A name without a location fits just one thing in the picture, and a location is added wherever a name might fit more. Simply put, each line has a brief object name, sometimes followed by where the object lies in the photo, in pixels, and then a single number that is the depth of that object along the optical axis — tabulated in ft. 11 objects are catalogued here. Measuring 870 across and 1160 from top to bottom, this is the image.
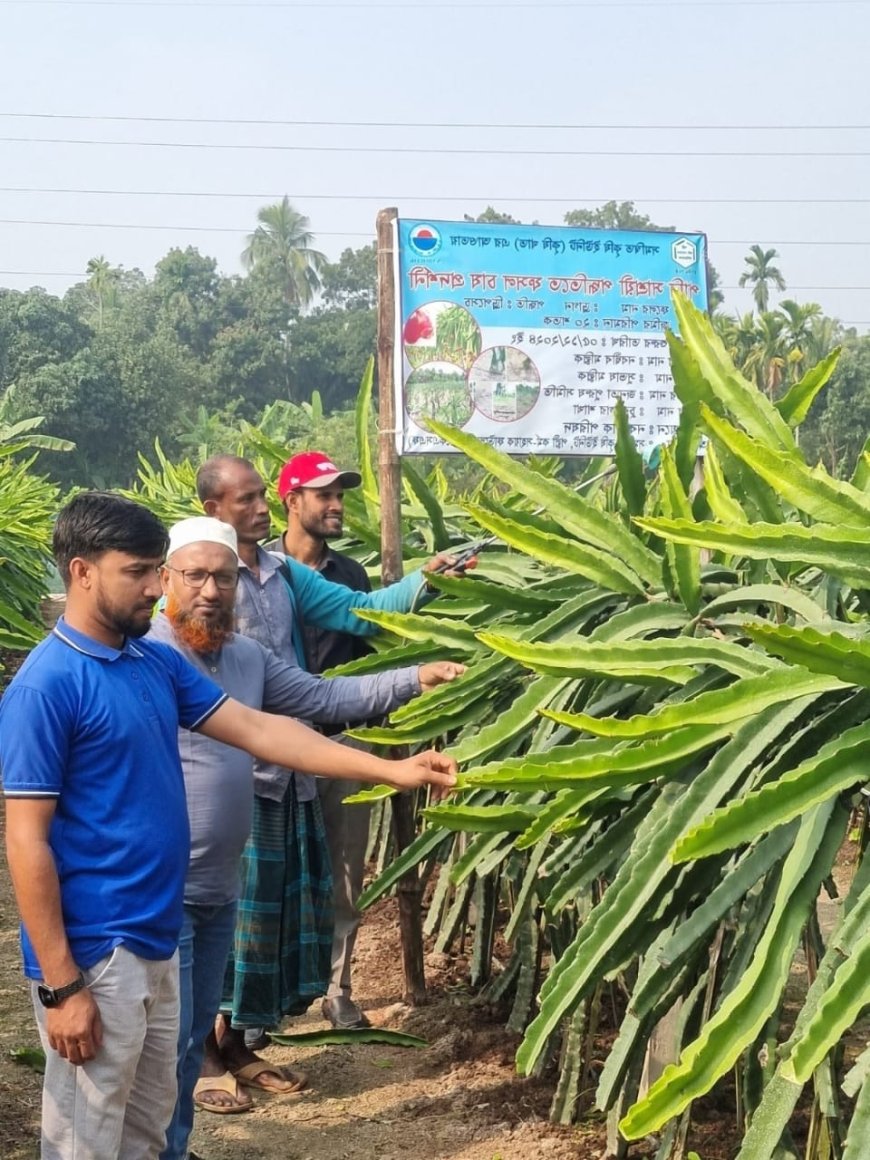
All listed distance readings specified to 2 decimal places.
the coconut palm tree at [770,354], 124.88
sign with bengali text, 16.42
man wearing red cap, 15.88
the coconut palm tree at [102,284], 210.38
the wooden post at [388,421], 16.48
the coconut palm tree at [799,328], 129.49
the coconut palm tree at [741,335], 128.77
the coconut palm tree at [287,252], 246.27
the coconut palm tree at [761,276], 178.81
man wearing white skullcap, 11.48
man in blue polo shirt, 8.71
